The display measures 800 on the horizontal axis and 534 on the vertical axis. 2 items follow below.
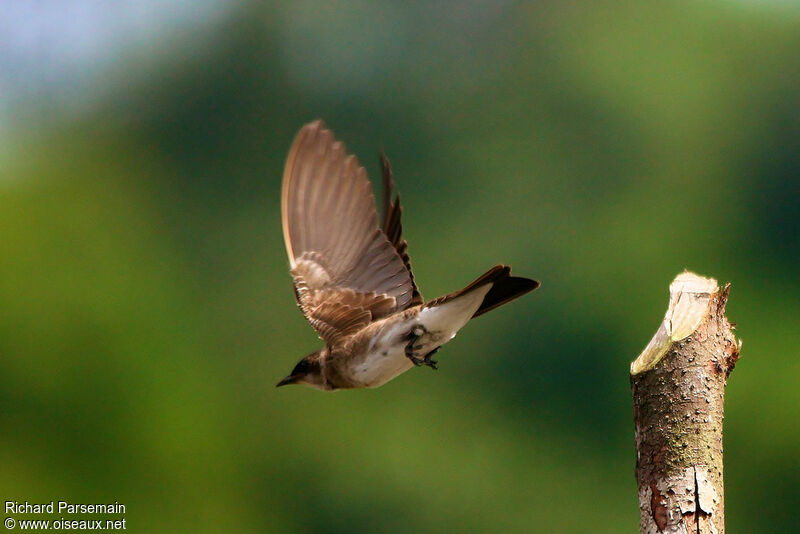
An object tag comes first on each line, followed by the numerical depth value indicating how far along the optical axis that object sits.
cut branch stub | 5.36
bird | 7.81
